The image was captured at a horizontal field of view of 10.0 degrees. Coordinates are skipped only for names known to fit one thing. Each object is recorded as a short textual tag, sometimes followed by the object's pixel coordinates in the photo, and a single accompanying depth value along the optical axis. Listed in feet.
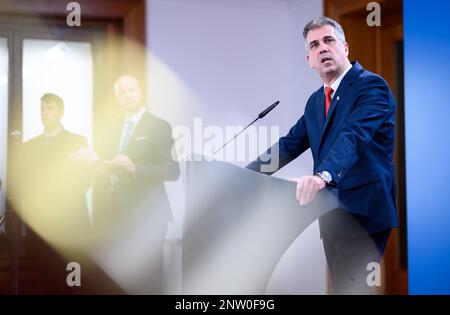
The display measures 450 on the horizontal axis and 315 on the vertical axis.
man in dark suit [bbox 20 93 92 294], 33.68
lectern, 28.22
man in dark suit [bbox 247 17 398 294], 29.13
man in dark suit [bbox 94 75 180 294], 33.54
